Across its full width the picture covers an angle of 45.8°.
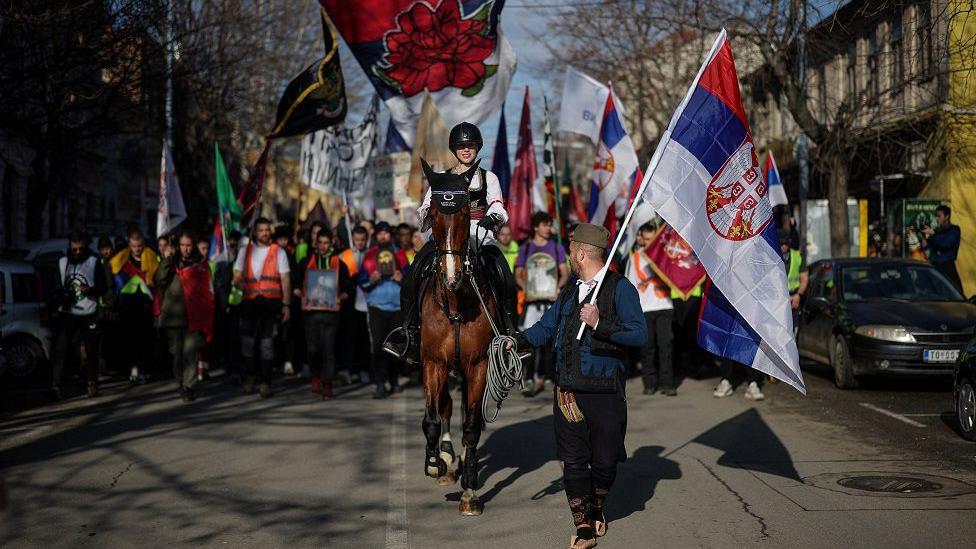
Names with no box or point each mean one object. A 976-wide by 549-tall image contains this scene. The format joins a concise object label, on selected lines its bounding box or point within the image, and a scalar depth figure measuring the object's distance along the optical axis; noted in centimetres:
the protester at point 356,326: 1583
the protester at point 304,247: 1739
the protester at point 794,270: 1573
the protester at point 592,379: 650
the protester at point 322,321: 1470
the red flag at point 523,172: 1736
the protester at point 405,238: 1561
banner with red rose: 1722
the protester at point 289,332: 1600
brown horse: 791
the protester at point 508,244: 1537
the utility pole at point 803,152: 2261
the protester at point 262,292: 1402
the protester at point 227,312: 1728
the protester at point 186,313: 1433
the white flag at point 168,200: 1945
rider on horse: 853
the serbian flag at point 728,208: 744
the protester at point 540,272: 1465
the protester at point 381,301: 1448
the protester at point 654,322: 1466
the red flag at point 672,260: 1484
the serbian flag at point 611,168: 1573
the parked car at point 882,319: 1356
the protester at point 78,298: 1452
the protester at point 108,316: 1477
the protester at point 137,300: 1670
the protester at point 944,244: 1922
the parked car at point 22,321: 1630
